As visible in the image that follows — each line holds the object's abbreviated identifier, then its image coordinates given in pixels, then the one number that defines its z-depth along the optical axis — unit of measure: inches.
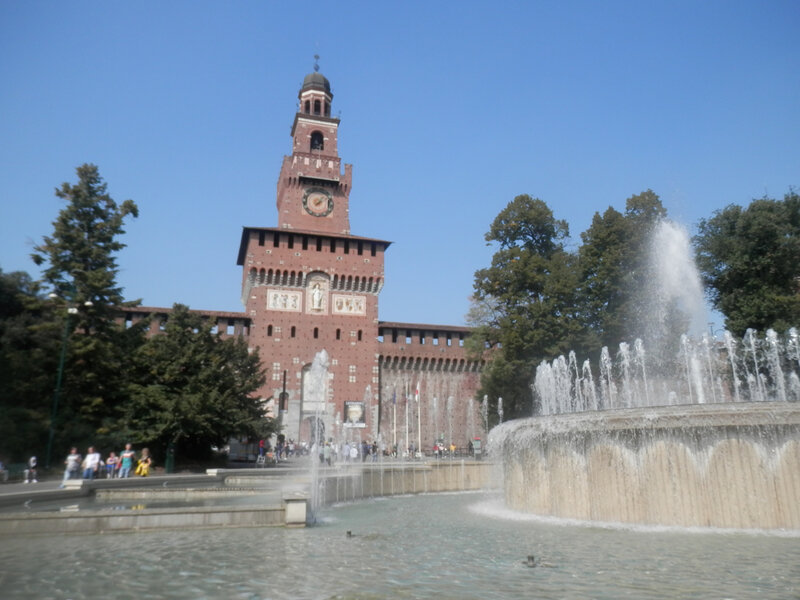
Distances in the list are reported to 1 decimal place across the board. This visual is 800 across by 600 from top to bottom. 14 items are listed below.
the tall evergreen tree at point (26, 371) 728.3
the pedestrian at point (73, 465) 567.9
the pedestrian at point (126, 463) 634.2
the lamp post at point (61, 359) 690.8
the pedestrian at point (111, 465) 658.2
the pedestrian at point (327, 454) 880.3
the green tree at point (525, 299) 946.7
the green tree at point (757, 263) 905.5
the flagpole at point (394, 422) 1550.2
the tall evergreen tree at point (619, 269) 933.2
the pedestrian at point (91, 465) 575.5
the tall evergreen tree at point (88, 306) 791.1
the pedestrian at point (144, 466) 666.2
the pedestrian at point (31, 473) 617.9
